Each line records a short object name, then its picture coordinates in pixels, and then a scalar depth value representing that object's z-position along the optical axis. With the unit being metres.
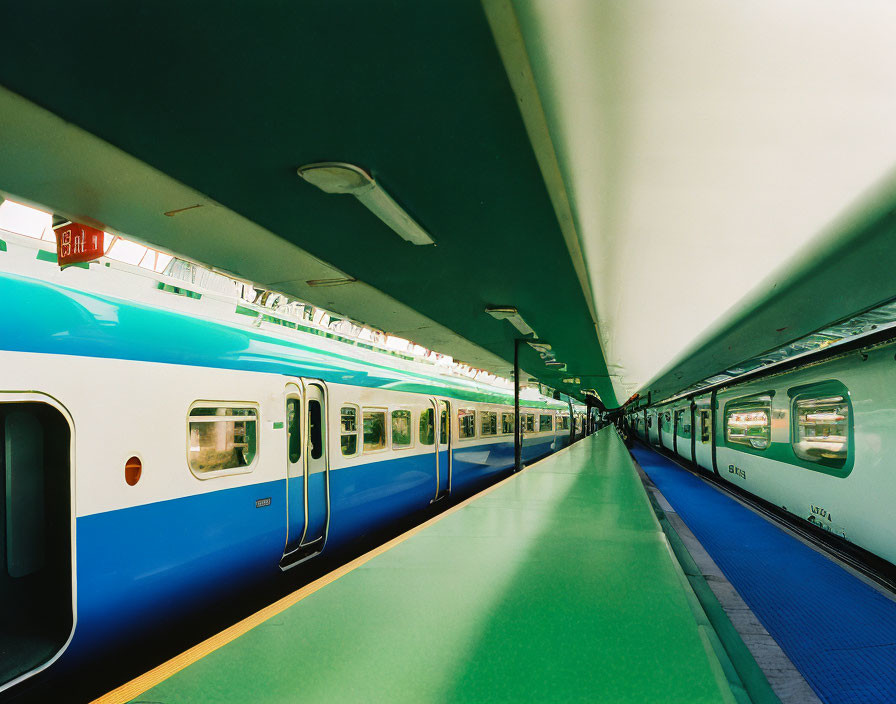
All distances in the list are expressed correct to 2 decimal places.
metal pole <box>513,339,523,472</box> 7.39
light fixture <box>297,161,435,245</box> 2.01
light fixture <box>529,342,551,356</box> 7.20
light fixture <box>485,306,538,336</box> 4.78
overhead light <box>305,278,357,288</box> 3.92
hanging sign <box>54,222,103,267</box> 2.73
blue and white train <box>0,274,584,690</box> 2.58
